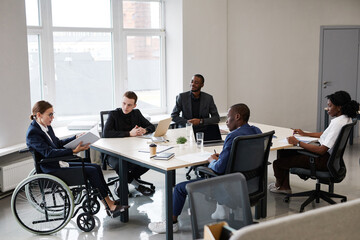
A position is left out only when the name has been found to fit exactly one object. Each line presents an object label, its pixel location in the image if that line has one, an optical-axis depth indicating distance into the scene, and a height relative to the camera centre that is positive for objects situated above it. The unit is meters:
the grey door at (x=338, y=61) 8.88 -0.01
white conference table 4.04 -0.86
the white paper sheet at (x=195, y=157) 4.20 -0.87
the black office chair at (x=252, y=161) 3.72 -0.81
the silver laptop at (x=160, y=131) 5.04 -0.76
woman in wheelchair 4.19 -0.78
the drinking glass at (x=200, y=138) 4.63 -0.75
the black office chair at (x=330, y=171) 4.60 -1.13
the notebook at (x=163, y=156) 4.25 -0.85
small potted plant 4.84 -0.81
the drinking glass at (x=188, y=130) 5.21 -0.75
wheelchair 4.14 -1.26
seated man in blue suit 3.89 -0.71
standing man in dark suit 6.17 -0.58
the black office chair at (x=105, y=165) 5.18 -1.12
